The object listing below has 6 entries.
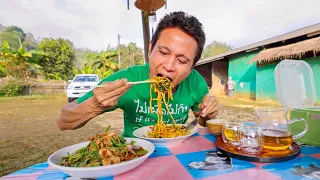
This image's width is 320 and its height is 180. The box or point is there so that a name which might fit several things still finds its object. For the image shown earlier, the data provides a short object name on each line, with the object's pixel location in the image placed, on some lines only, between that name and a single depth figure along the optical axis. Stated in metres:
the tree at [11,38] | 47.73
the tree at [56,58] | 25.25
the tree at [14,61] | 18.04
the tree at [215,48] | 51.35
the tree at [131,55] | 35.40
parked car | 12.30
